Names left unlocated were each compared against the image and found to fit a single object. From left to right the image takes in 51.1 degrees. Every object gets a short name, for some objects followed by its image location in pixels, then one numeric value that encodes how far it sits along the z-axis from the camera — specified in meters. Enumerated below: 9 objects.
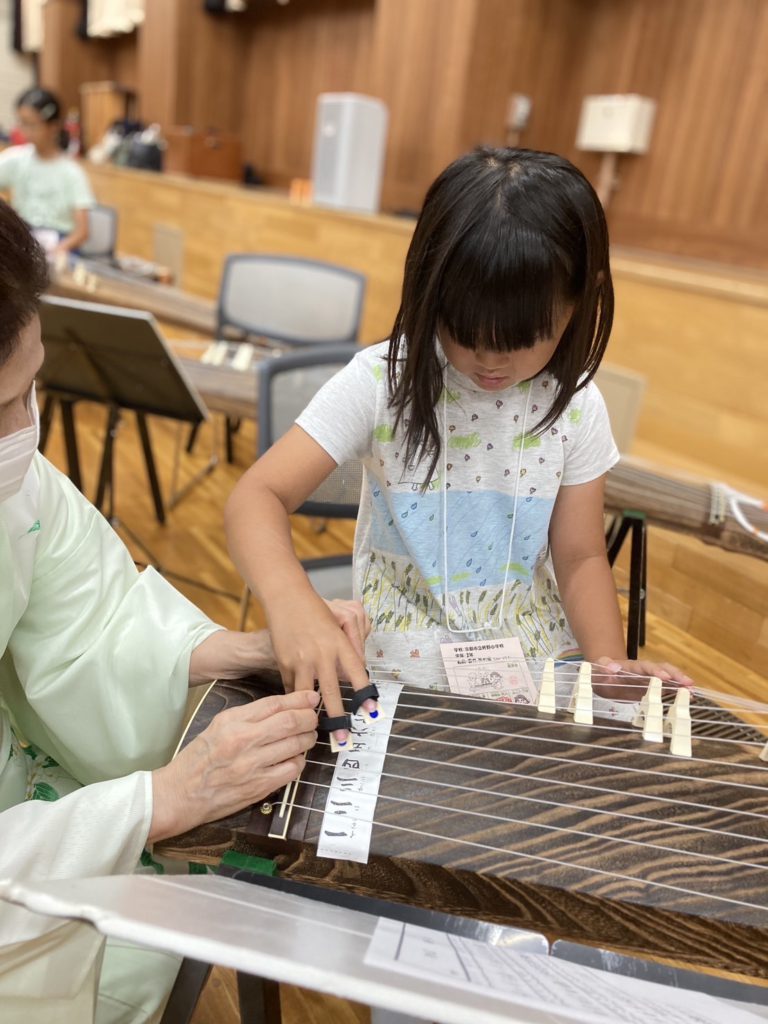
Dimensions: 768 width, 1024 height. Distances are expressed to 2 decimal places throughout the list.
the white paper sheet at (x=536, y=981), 0.45
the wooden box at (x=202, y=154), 7.93
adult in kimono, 0.70
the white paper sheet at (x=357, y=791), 0.69
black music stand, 1.89
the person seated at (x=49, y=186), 4.42
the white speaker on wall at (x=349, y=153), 5.32
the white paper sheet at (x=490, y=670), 1.00
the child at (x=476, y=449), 0.91
